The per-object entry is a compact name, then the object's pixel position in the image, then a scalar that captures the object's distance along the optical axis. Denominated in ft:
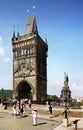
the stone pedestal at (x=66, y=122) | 34.11
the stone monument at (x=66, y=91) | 73.78
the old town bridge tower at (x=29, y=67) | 92.19
